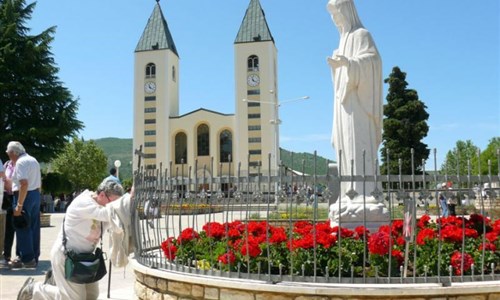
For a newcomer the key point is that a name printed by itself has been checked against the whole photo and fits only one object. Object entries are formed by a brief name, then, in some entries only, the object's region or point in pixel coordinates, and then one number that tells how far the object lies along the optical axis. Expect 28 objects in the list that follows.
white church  69.69
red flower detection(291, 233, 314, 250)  5.23
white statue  8.19
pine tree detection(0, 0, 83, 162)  33.88
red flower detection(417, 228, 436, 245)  5.77
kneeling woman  5.57
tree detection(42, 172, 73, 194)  36.53
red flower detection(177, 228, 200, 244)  6.18
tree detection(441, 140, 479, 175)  50.92
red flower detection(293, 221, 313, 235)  6.48
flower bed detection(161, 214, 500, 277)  5.06
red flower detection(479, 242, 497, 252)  5.43
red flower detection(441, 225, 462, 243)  5.72
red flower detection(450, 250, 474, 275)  5.08
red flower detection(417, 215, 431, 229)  7.45
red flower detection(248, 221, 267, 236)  6.34
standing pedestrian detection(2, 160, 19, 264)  8.79
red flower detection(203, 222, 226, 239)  6.52
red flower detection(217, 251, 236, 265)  5.30
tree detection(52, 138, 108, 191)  61.19
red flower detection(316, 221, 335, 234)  5.83
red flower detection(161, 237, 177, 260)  5.98
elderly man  8.31
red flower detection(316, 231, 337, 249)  5.26
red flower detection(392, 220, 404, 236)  6.50
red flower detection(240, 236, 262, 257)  5.21
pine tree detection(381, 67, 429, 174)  38.97
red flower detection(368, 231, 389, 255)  5.11
